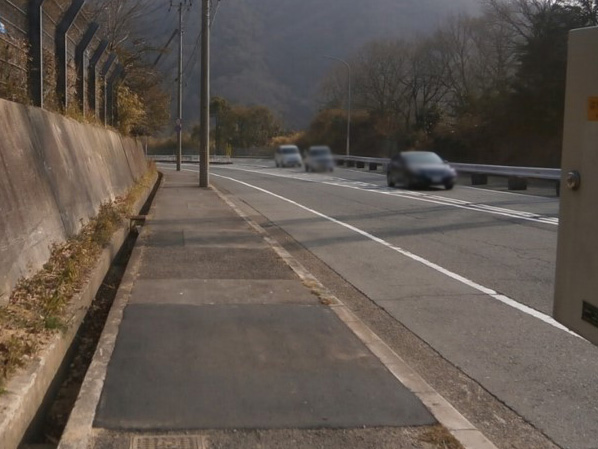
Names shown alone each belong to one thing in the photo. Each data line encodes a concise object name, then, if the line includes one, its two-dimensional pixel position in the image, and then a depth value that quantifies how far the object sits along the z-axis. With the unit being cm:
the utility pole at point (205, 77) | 2531
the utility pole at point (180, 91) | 3665
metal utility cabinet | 337
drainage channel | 496
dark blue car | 1386
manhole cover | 437
